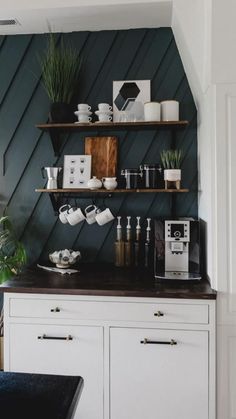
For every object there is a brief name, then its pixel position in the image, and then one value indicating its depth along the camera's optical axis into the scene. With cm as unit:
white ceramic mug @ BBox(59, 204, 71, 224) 244
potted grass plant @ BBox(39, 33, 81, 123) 239
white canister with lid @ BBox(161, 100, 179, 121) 232
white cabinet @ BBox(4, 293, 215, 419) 183
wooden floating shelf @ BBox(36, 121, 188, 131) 226
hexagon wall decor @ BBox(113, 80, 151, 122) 247
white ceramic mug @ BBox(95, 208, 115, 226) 237
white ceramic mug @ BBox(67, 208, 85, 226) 238
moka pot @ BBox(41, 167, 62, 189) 243
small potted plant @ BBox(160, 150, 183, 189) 224
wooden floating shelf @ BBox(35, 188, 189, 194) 221
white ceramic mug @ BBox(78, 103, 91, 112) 238
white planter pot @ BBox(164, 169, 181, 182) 224
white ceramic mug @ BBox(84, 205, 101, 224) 244
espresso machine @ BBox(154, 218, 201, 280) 210
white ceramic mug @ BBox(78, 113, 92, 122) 239
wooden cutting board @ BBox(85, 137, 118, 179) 250
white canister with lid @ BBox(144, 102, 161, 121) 229
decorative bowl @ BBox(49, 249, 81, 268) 234
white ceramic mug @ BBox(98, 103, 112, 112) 237
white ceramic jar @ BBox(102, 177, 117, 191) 230
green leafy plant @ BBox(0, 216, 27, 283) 232
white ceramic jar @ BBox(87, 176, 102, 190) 232
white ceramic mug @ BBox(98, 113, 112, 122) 238
